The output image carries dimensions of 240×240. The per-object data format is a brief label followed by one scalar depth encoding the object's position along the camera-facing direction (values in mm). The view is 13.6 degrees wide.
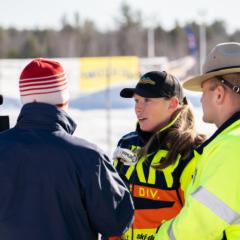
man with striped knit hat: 4464
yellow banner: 23942
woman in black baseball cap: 5859
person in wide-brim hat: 3723
